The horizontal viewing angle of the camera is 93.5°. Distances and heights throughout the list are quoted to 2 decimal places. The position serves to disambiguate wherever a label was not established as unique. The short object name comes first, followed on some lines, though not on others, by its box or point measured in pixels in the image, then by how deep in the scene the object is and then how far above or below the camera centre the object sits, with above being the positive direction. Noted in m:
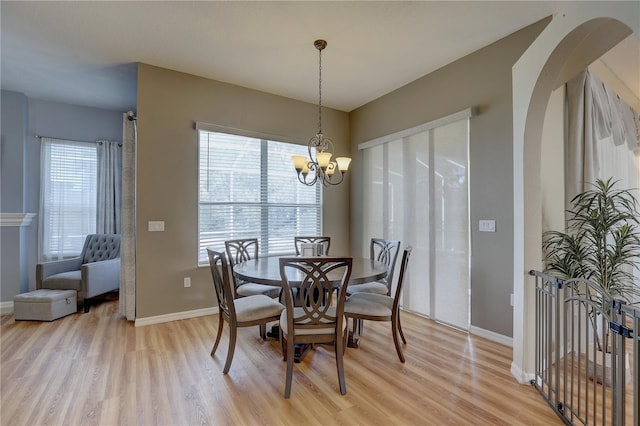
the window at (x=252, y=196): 3.86 +0.26
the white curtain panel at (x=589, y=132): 2.81 +0.85
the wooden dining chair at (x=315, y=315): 2.02 -0.71
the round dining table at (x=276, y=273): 2.25 -0.47
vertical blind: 3.26 +0.05
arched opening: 2.04 +0.50
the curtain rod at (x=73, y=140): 4.33 +1.11
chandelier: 2.70 +0.49
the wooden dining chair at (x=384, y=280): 3.09 -0.66
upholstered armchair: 3.79 -0.77
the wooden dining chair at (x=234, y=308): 2.27 -0.75
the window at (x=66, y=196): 4.38 +0.25
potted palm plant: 2.20 -0.28
